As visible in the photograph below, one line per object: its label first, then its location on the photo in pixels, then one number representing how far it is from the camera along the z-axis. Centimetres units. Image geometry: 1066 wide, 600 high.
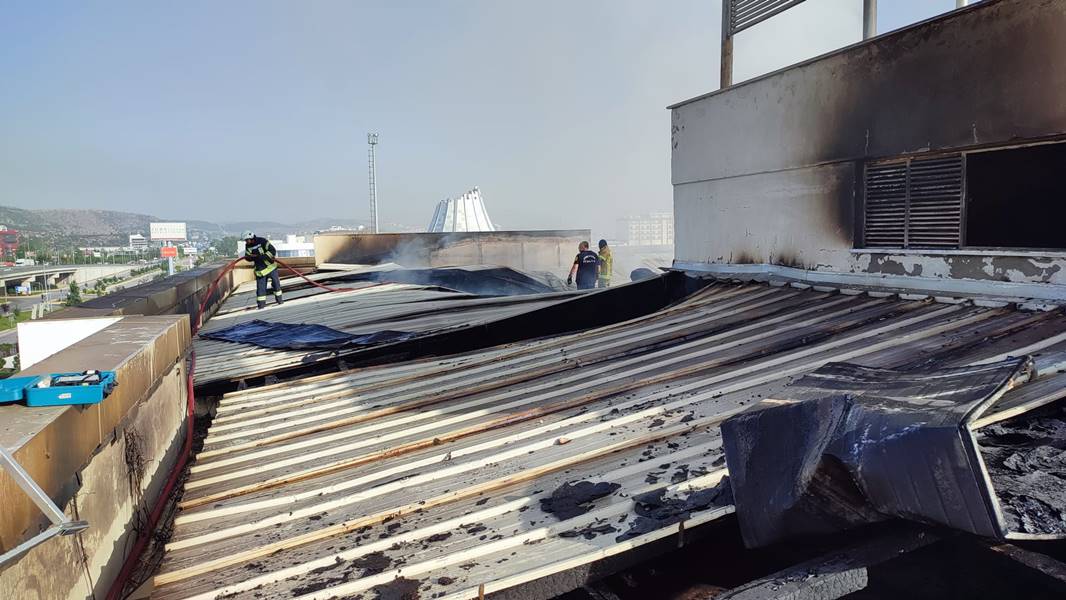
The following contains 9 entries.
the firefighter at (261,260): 1052
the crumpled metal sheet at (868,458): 163
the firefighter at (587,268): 1308
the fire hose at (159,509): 293
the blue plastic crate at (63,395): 232
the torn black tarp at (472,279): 1415
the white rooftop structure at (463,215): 3897
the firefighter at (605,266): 1476
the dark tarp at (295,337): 664
